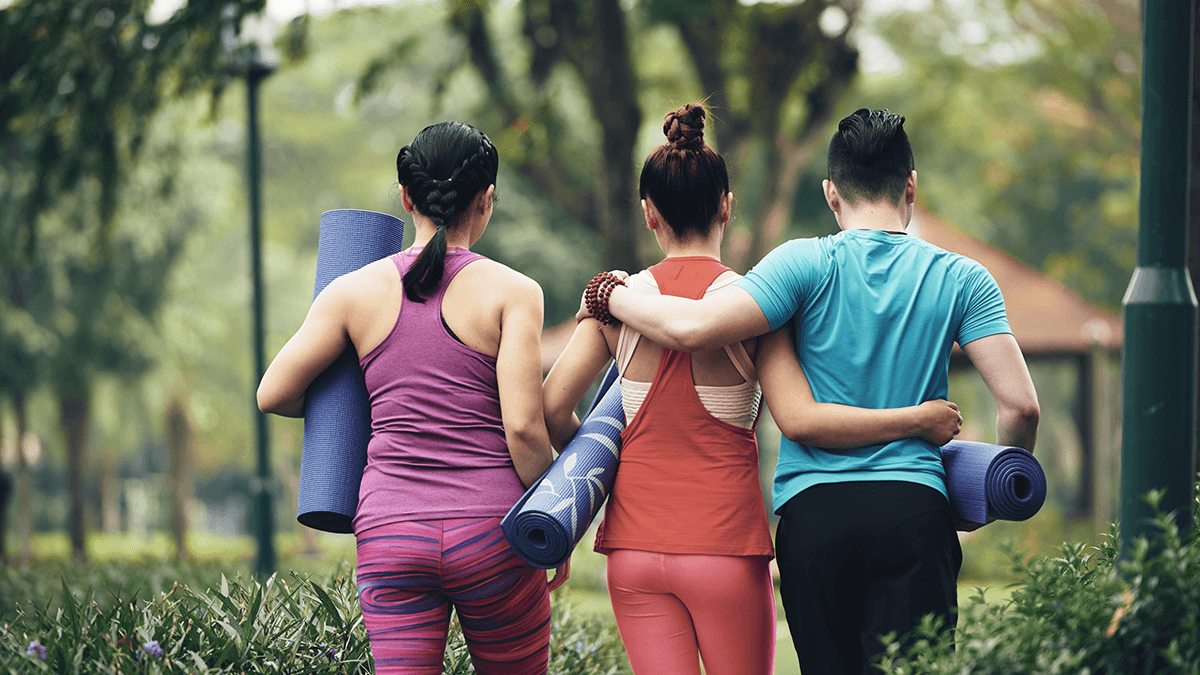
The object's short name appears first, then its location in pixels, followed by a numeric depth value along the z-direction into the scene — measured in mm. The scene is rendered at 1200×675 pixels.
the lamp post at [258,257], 17391
